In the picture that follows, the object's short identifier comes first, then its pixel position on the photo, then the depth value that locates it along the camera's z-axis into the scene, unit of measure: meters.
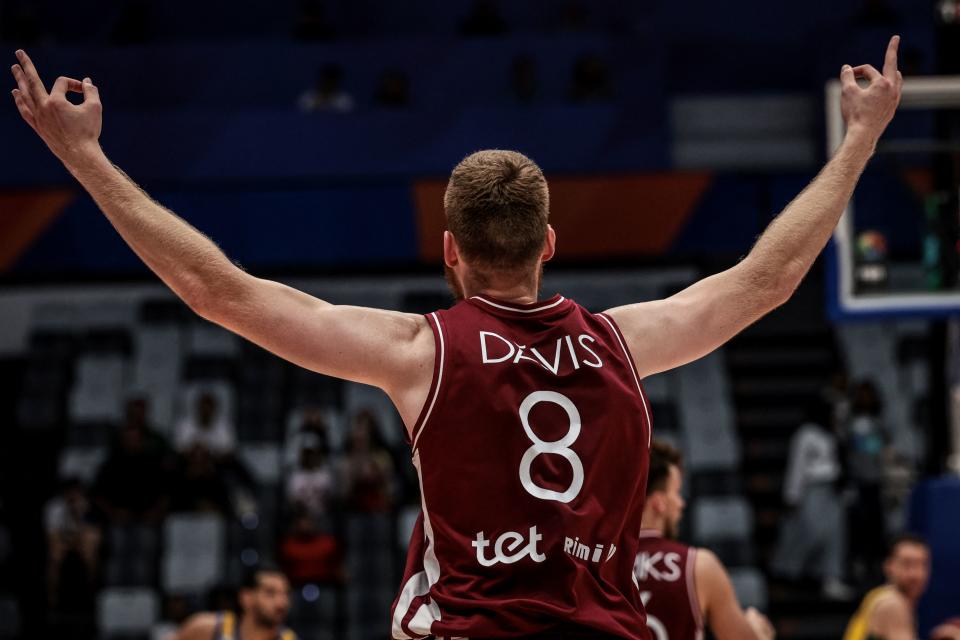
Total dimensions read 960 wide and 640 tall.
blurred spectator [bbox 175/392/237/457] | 15.06
